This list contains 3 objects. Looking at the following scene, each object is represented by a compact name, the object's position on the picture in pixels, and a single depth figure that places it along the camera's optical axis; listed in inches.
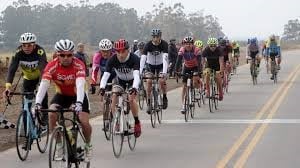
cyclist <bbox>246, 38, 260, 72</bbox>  995.9
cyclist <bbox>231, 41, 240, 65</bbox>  1269.7
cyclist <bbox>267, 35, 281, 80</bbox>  1013.8
